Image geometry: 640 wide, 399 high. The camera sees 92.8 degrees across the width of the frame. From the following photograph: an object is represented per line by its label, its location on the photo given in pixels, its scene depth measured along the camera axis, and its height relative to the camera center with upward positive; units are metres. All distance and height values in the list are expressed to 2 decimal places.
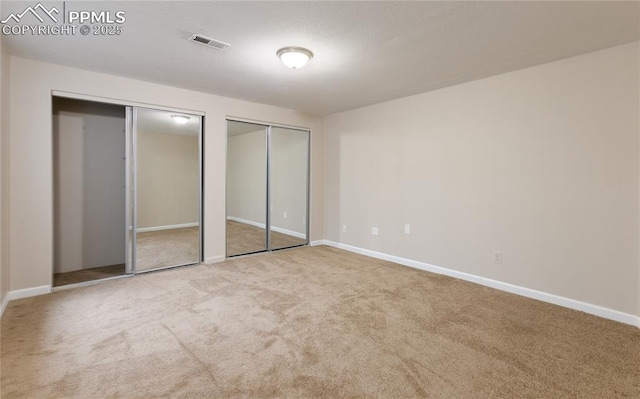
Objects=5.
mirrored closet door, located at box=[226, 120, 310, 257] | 4.84 +0.14
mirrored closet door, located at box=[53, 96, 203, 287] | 3.88 +0.07
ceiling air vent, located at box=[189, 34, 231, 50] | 2.64 +1.37
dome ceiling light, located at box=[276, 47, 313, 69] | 2.84 +1.32
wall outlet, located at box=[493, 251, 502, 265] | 3.52 -0.71
